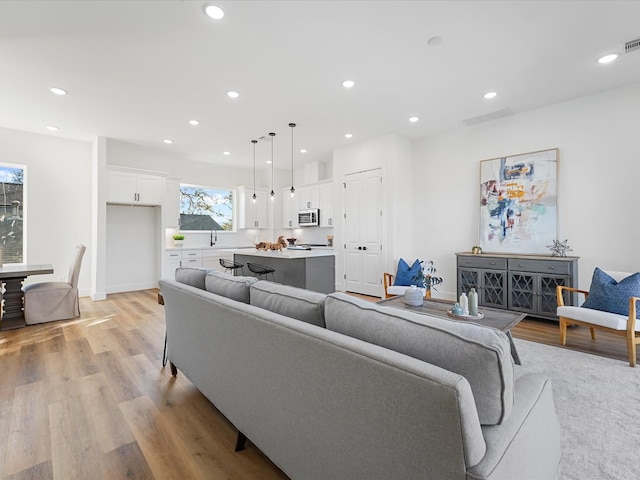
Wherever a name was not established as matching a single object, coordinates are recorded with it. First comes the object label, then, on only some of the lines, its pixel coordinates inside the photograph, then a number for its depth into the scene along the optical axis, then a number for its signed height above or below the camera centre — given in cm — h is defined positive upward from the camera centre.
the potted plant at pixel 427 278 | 340 -50
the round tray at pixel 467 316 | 258 -67
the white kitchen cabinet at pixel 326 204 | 675 +78
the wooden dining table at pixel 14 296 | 390 -78
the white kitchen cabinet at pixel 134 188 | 566 +98
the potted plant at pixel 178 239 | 661 -1
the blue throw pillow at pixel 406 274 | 473 -55
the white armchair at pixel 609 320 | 264 -77
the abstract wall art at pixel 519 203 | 429 +54
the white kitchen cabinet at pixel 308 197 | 709 +101
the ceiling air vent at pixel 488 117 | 447 +187
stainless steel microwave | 699 +50
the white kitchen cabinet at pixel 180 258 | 636 -43
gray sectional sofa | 81 -52
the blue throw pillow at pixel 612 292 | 290 -53
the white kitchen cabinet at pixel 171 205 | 648 +73
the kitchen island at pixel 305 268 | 461 -48
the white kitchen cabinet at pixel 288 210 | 770 +75
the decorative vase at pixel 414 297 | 305 -59
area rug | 156 -114
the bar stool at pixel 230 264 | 529 -46
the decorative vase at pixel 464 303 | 268 -57
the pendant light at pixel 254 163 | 584 +186
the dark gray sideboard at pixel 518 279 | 389 -56
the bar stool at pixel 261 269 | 490 -51
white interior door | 566 +14
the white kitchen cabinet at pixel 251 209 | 766 +78
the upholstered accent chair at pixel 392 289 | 449 -76
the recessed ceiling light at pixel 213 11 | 236 +181
